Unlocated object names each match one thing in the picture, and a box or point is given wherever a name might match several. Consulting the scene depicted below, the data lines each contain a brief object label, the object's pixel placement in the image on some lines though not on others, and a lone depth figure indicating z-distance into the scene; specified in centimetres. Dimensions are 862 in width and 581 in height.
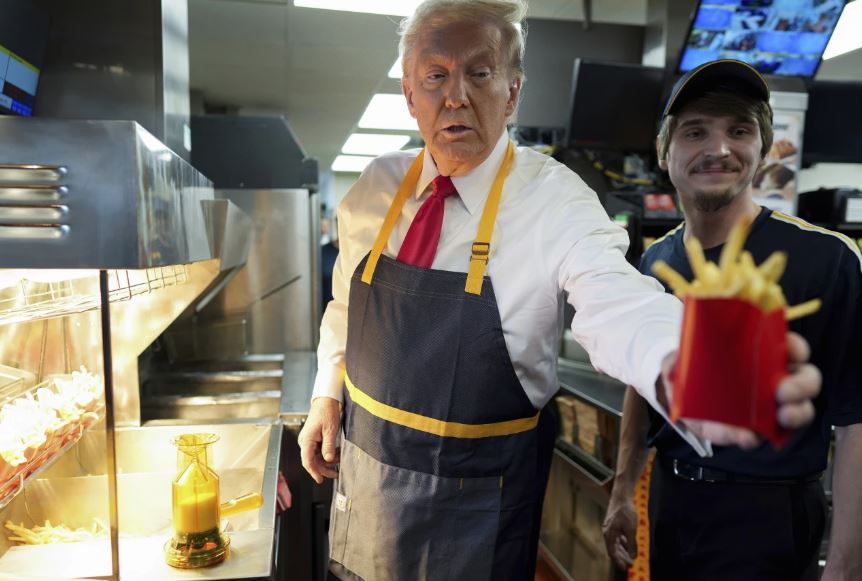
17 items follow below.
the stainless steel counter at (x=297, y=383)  215
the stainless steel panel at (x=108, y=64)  190
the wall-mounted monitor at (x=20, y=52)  163
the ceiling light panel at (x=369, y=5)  414
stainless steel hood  81
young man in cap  133
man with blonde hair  122
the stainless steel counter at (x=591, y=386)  275
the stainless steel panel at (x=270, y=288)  345
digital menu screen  318
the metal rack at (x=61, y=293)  116
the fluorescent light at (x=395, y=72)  552
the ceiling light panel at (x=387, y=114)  689
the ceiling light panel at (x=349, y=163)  1181
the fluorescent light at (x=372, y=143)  943
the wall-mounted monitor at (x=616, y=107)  322
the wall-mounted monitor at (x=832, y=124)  363
